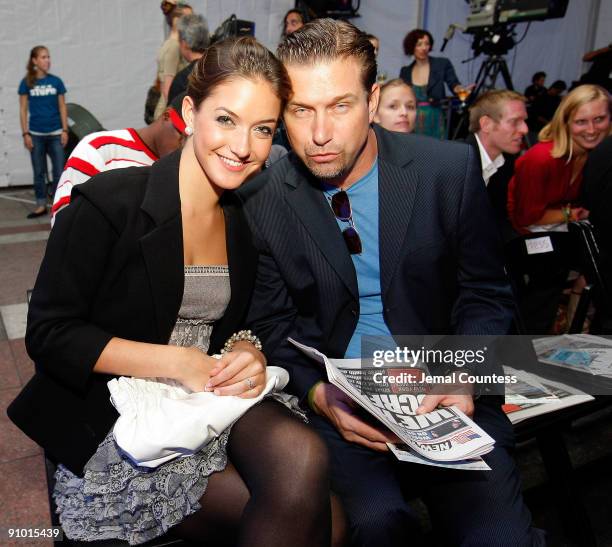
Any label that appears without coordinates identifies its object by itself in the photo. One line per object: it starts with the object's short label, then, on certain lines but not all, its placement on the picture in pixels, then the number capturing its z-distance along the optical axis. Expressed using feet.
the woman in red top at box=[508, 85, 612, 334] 12.33
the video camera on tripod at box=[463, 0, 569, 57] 22.43
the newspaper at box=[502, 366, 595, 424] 6.83
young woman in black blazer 4.79
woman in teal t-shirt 22.67
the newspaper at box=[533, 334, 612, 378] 7.52
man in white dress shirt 13.24
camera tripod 23.59
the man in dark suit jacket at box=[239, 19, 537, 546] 5.78
